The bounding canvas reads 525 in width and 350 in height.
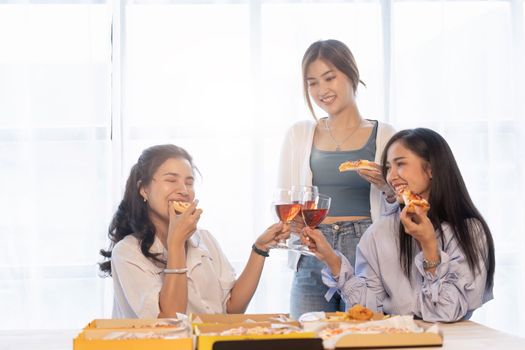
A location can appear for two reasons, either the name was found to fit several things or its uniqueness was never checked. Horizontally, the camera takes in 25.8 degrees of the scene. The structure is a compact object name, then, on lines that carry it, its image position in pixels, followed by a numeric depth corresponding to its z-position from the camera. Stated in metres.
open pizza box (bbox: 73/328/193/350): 2.68
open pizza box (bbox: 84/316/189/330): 2.93
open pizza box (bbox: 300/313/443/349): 2.77
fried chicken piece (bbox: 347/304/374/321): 2.99
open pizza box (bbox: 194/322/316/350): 2.67
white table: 2.97
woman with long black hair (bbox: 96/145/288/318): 3.65
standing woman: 4.27
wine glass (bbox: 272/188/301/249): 3.58
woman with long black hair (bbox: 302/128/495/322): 3.55
